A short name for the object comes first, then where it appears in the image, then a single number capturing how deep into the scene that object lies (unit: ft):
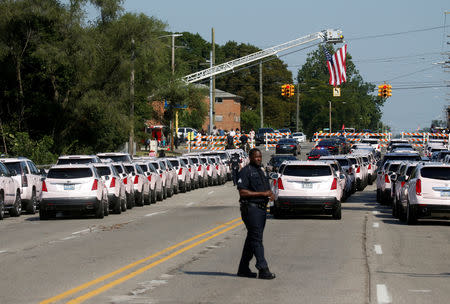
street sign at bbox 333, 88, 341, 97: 363.48
